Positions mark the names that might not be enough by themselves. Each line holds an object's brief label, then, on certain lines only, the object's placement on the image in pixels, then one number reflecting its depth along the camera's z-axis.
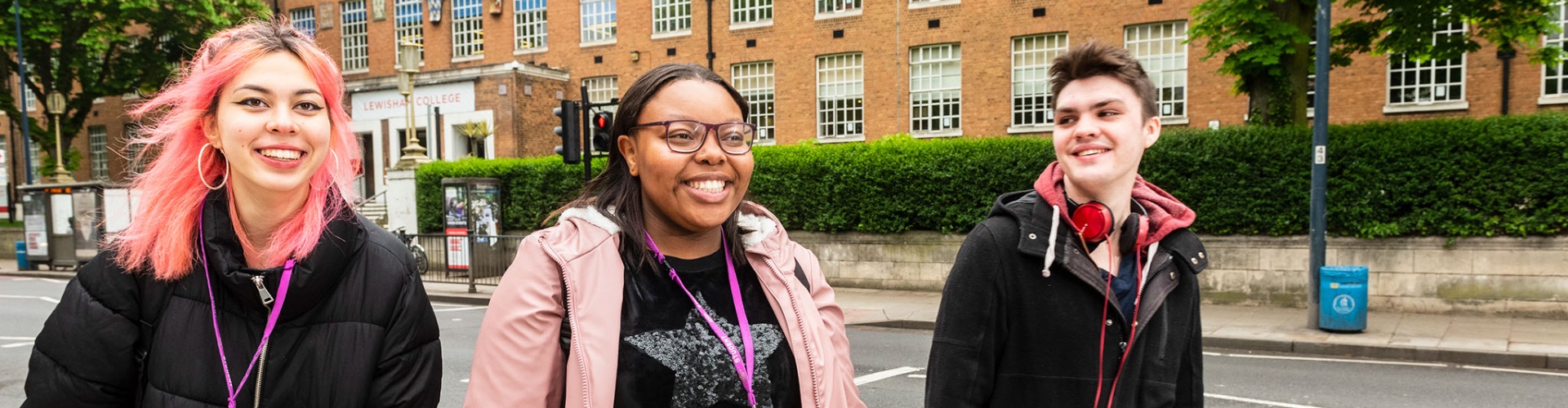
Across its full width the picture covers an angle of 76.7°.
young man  2.46
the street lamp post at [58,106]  26.88
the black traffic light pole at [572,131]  13.37
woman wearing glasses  2.05
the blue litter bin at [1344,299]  11.44
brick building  20.94
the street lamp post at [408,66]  22.30
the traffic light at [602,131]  12.98
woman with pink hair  2.01
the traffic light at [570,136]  13.40
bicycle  19.00
